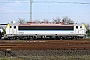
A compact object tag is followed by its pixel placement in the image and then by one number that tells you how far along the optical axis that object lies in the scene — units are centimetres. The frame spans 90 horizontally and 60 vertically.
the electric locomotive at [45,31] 3653
